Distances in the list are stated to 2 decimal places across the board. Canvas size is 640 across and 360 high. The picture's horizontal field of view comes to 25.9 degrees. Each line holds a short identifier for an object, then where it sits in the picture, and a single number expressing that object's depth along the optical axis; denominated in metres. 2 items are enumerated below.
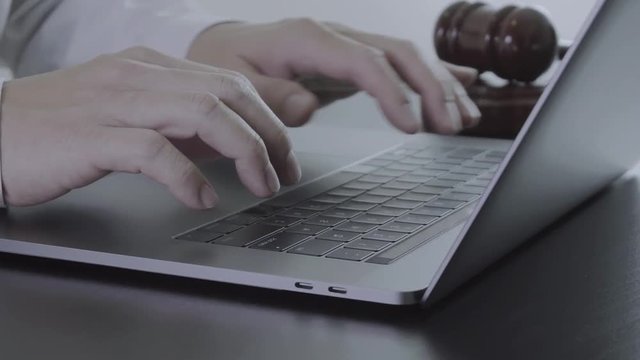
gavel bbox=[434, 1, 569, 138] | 1.09
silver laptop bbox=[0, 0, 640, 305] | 0.60
